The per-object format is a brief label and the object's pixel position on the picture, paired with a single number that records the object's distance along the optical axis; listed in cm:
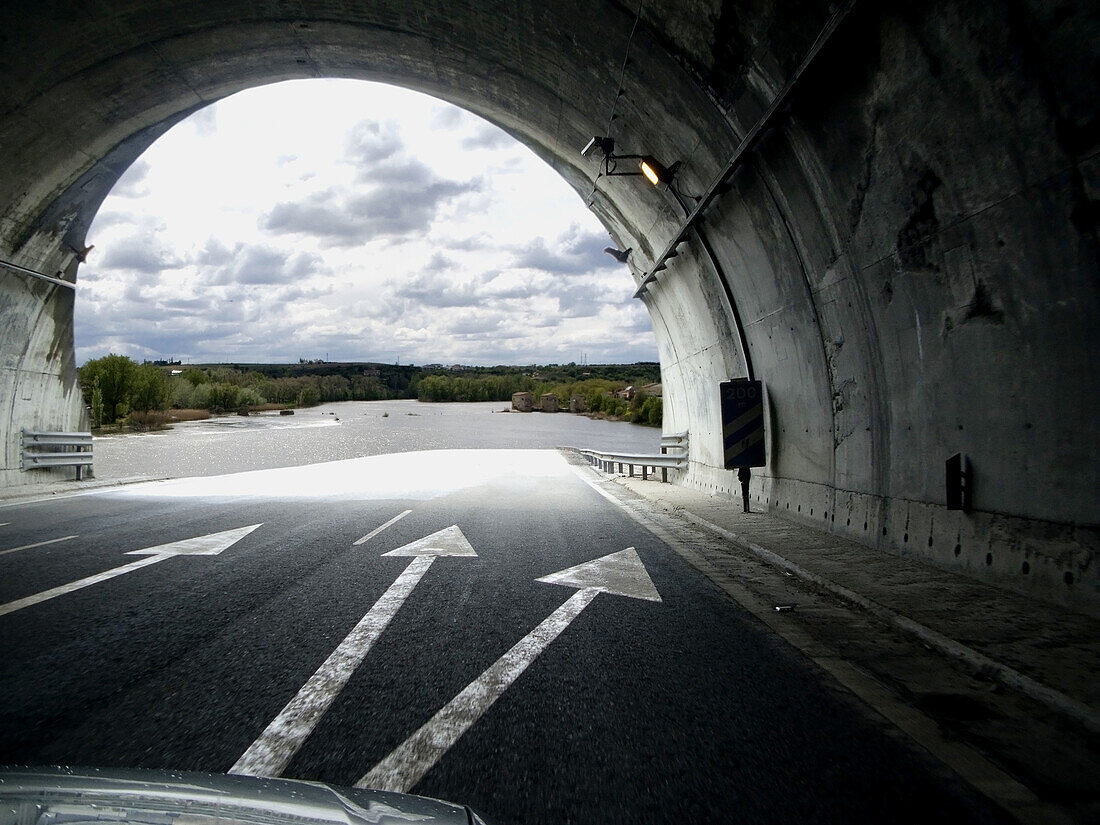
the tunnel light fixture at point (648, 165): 1049
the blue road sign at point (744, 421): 1034
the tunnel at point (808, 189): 471
